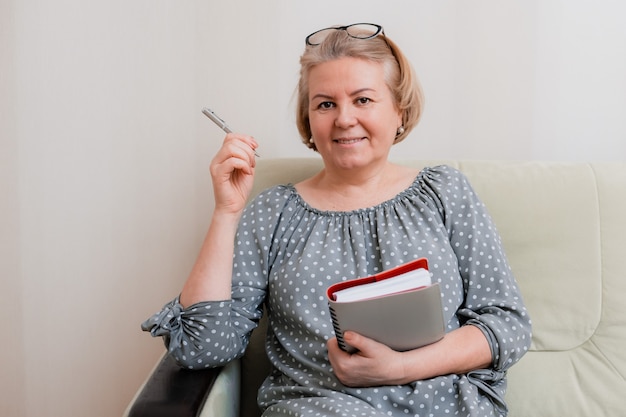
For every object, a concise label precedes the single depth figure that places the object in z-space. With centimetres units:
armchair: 148
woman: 129
